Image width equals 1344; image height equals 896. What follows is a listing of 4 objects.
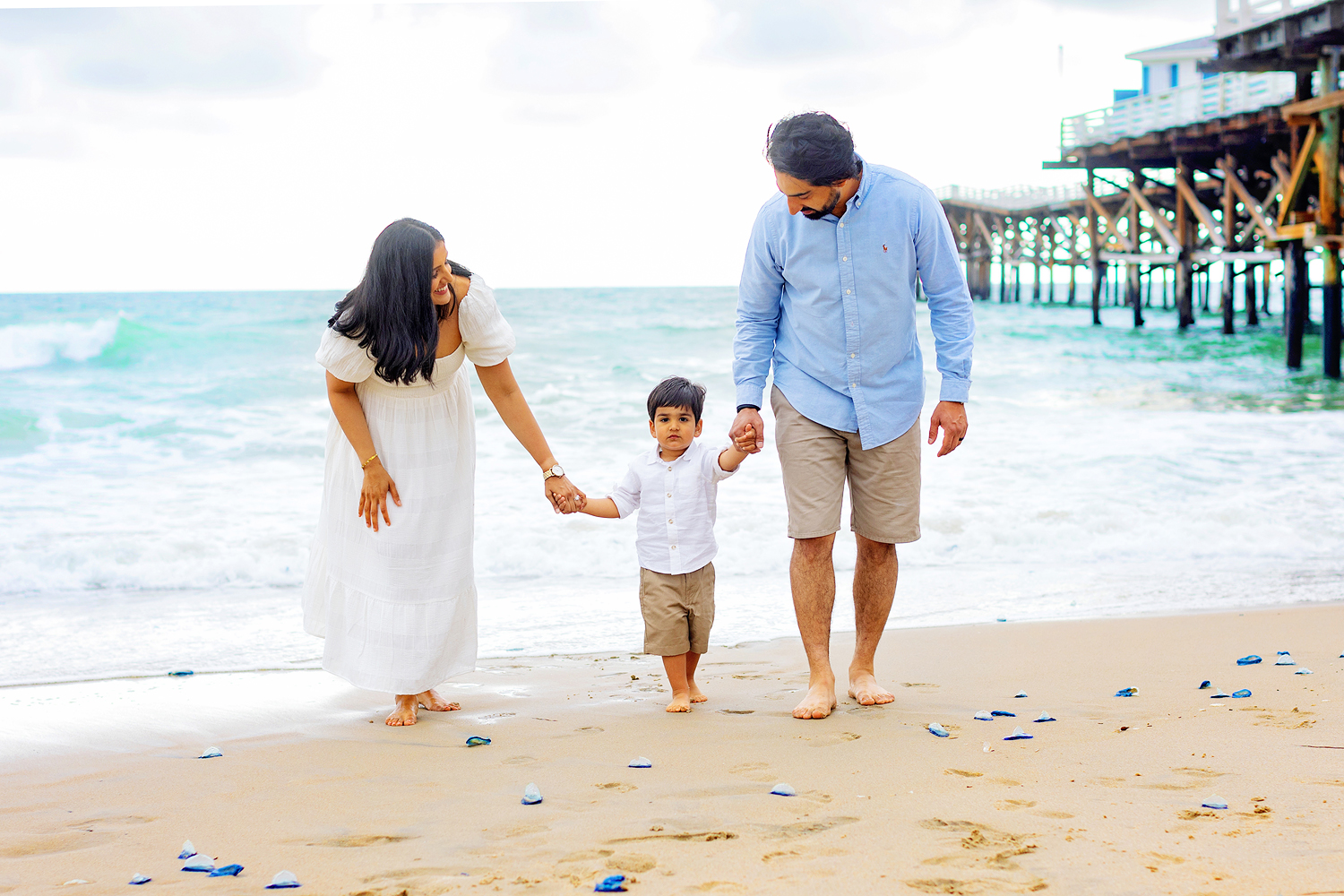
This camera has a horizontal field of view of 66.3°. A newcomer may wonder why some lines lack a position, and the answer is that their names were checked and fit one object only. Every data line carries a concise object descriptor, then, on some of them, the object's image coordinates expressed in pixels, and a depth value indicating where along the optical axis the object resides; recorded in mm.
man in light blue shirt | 3135
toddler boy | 3309
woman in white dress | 3223
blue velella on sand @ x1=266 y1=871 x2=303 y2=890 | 1982
